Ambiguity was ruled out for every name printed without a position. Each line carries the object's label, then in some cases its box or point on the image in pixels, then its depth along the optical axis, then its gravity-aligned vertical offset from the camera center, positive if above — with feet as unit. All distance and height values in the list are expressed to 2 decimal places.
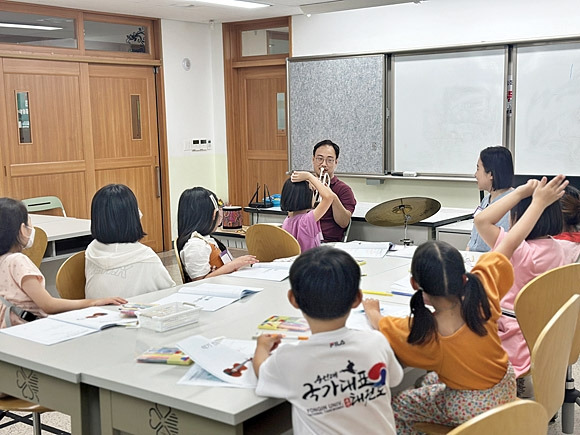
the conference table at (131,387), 5.47 -2.09
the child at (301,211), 12.48 -1.51
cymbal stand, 13.51 -2.28
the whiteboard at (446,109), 18.84 +0.40
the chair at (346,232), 14.81 -2.24
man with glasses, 14.48 -1.55
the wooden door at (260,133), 24.16 -0.20
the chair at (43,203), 19.93 -2.05
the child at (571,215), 9.99 -1.32
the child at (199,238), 10.19 -1.59
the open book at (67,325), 7.18 -2.06
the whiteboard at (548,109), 17.62 +0.32
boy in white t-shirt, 5.30 -1.80
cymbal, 13.46 -1.65
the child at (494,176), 11.48 -0.86
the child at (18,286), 8.36 -1.82
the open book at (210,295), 8.27 -2.02
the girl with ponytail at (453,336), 6.23 -1.87
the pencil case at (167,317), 7.26 -1.94
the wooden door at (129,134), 22.09 -0.15
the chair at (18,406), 7.64 -2.95
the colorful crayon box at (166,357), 6.23 -2.02
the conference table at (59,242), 13.51 -2.23
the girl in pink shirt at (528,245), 8.84 -1.54
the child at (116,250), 9.07 -1.56
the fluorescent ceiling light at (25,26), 19.53 +2.93
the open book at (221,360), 5.80 -2.00
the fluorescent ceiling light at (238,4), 19.89 +3.52
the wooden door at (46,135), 19.67 -0.12
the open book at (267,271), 9.64 -2.02
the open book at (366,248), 11.16 -1.99
